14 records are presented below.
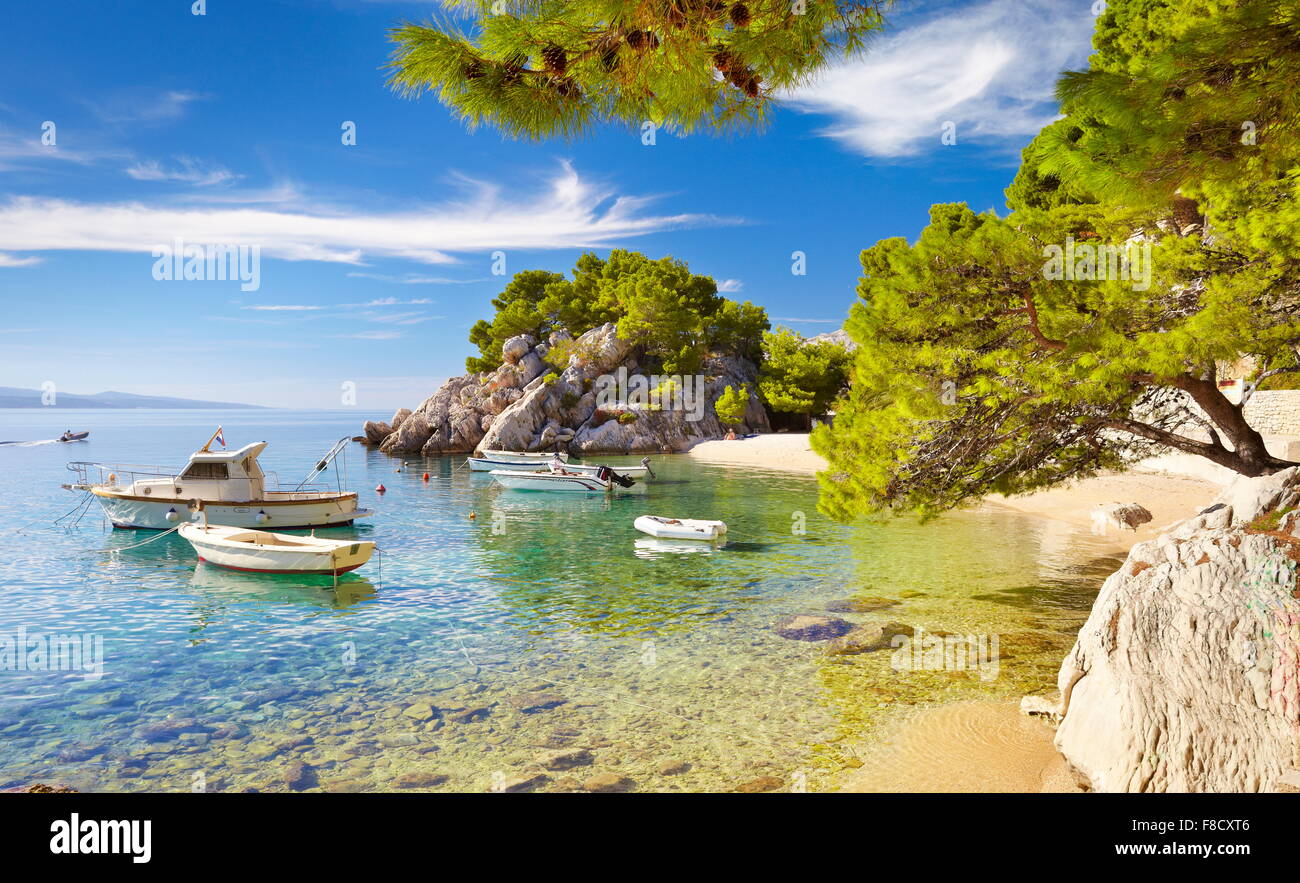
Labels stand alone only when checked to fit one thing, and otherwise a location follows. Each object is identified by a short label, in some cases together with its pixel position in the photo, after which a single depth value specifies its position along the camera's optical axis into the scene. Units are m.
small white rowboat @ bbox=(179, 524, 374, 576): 20.61
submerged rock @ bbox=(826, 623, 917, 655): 13.91
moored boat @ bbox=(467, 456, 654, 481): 42.25
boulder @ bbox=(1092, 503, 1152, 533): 24.56
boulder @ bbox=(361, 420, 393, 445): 87.31
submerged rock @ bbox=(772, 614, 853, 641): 14.86
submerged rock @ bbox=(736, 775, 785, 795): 8.85
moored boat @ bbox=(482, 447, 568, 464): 55.36
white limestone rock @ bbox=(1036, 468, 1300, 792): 6.63
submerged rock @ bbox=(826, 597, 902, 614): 16.81
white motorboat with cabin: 29.19
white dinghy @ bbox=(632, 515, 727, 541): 26.05
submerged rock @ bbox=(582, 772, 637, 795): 8.99
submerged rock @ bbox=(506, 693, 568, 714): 11.71
